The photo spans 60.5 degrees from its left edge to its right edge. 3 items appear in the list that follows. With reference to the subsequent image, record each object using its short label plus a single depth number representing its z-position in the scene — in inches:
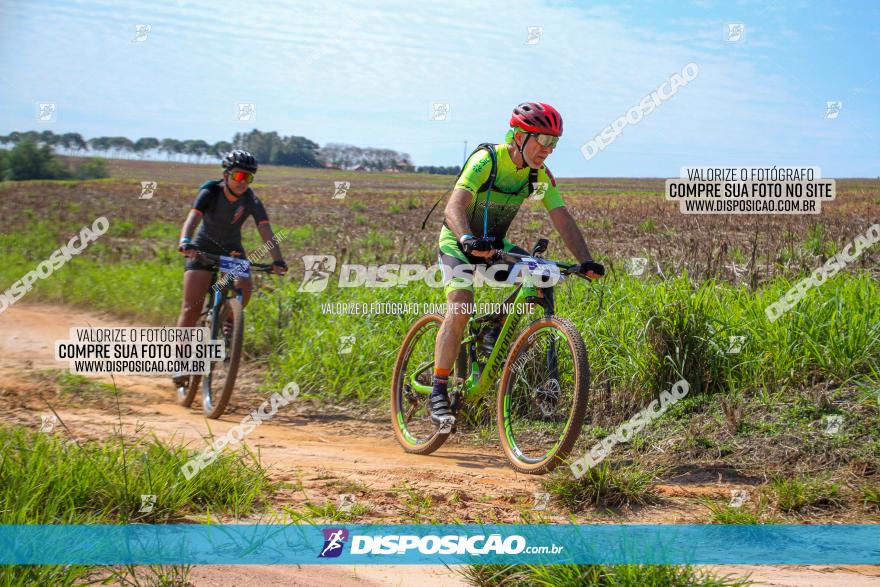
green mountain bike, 211.8
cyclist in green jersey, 221.3
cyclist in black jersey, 322.3
